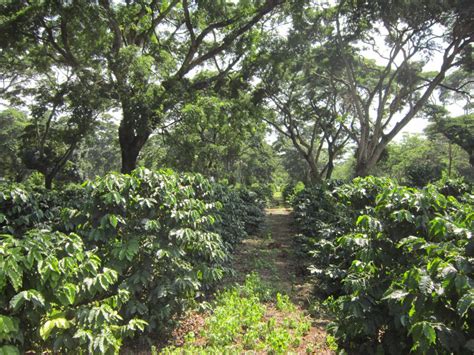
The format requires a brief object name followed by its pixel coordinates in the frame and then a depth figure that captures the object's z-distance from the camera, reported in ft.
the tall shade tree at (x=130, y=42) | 34.22
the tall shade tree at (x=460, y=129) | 58.49
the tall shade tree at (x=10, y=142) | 83.59
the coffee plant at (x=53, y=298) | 6.92
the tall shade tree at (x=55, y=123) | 43.45
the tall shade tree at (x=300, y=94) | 50.98
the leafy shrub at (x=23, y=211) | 14.03
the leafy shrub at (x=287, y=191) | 78.54
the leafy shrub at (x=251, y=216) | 35.54
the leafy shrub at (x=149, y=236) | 10.82
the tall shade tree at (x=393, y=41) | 37.52
